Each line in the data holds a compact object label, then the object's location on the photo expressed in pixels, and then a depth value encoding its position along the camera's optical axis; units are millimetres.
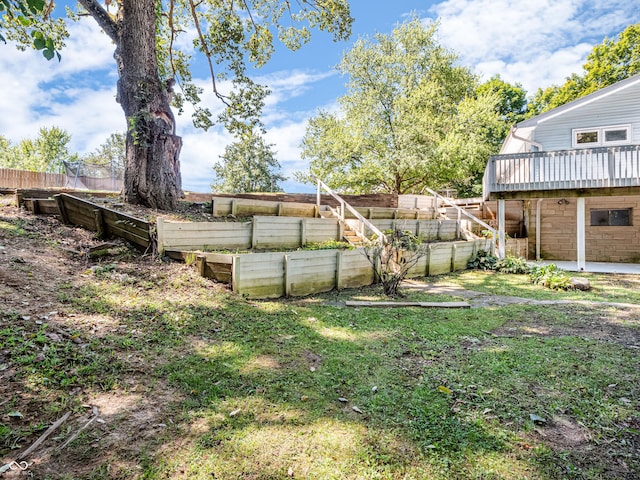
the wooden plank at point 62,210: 6395
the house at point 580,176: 9672
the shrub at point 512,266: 9039
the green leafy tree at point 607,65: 22344
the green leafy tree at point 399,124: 18109
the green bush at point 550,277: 7160
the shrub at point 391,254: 6195
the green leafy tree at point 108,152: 50000
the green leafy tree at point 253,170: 31453
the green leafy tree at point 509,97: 28109
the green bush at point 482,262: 9481
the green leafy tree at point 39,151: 34688
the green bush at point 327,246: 7362
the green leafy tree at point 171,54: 6980
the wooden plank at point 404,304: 5238
